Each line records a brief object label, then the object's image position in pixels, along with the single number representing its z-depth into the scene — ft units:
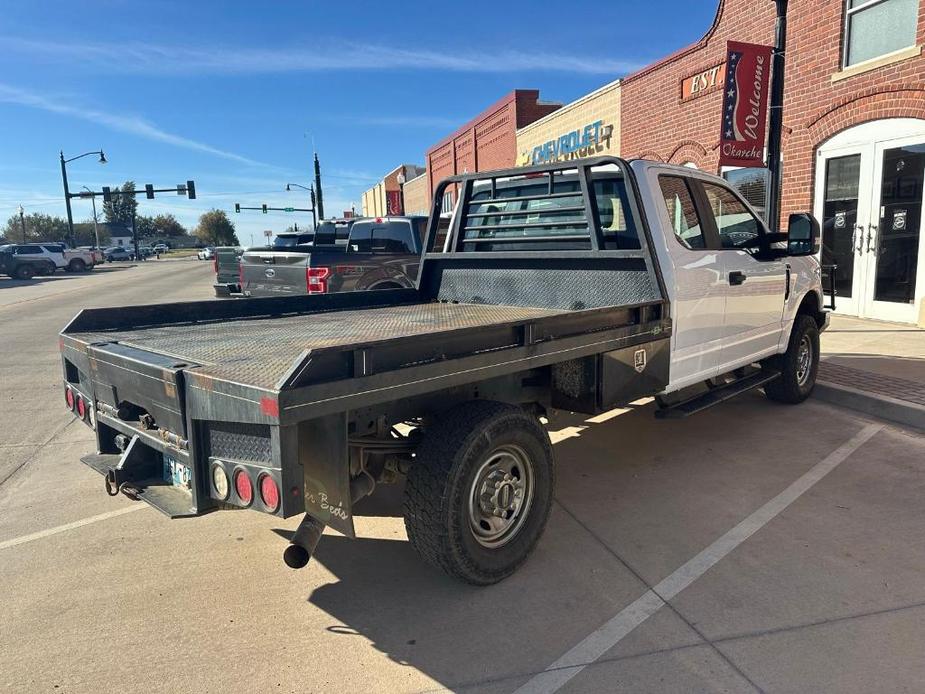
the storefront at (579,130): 58.18
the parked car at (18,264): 116.26
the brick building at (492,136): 81.15
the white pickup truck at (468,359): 9.16
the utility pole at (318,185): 125.80
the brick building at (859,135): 32.42
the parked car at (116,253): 224.53
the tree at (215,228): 454.40
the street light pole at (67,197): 172.76
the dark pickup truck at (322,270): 31.58
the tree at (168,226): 469.16
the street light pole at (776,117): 26.50
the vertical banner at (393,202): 189.76
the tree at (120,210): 411.09
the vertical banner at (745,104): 33.12
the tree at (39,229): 371.76
